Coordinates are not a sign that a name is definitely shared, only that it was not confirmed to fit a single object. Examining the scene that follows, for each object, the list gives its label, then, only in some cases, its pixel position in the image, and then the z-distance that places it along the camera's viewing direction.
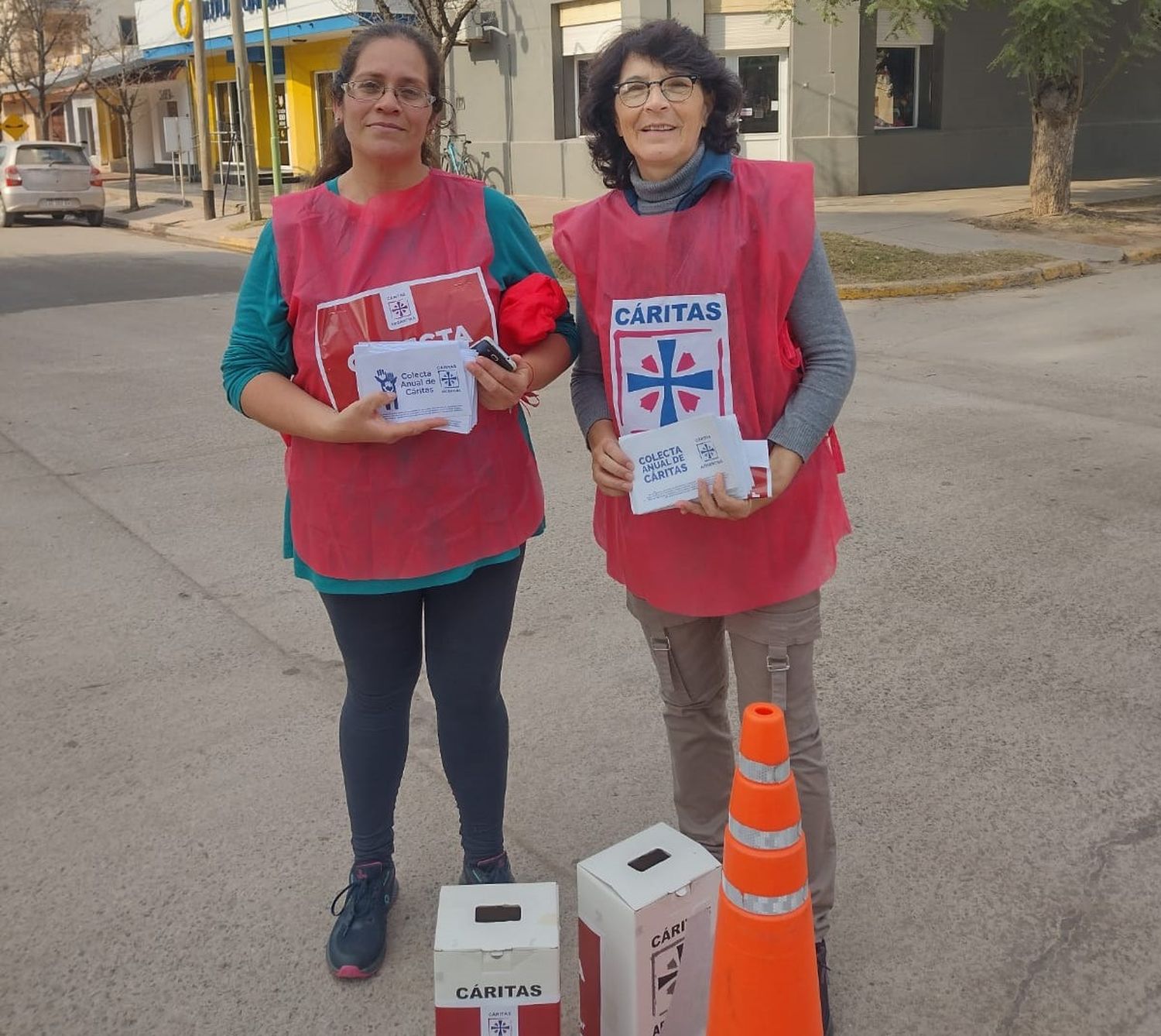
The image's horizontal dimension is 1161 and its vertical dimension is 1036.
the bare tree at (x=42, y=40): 30.55
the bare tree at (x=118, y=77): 24.31
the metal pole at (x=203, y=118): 21.02
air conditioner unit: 21.53
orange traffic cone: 2.12
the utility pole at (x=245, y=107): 19.69
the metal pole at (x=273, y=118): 21.16
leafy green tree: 14.16
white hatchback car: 22.92
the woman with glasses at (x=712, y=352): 2.31
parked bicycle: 21.50
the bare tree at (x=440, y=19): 14.58
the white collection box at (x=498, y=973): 2.23
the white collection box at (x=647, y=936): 2.26
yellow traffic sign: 30.40
